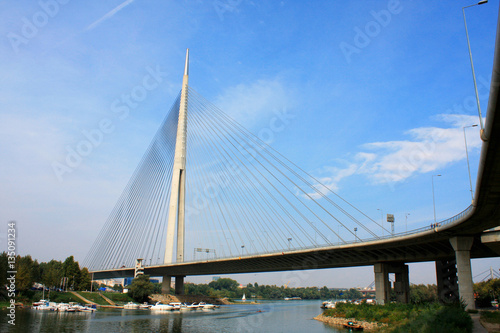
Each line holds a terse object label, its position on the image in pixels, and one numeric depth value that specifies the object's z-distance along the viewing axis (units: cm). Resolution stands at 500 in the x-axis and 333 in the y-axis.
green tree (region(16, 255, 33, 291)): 6500
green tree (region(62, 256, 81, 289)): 8831
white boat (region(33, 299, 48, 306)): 6259
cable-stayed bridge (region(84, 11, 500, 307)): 2172
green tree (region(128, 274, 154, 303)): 8144
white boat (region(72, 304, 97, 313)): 6151
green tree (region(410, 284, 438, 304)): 9678
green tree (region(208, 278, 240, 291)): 19434
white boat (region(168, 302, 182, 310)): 7497
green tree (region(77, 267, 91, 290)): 9010
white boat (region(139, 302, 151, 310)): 7363
